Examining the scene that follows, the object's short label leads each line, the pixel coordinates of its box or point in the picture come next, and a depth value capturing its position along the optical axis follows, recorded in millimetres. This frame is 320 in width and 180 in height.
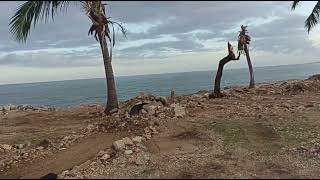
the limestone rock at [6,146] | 7029
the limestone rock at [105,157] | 5694
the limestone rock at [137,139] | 6356
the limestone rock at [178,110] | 8001
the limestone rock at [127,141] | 6117
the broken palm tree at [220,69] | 11435
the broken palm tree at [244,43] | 18326
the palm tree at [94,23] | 7434
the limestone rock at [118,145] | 5947
